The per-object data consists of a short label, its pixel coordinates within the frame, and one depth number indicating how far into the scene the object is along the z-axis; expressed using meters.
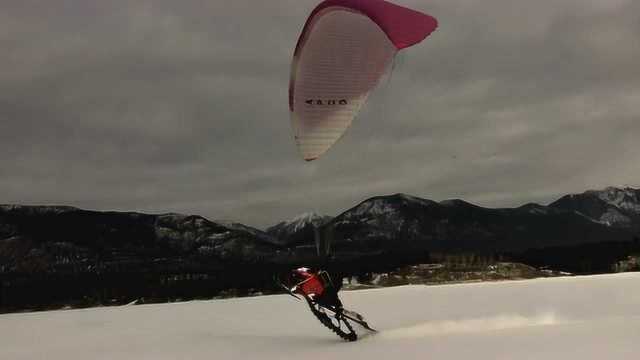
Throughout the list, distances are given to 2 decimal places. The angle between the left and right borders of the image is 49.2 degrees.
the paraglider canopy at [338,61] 22.53
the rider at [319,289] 20.72
